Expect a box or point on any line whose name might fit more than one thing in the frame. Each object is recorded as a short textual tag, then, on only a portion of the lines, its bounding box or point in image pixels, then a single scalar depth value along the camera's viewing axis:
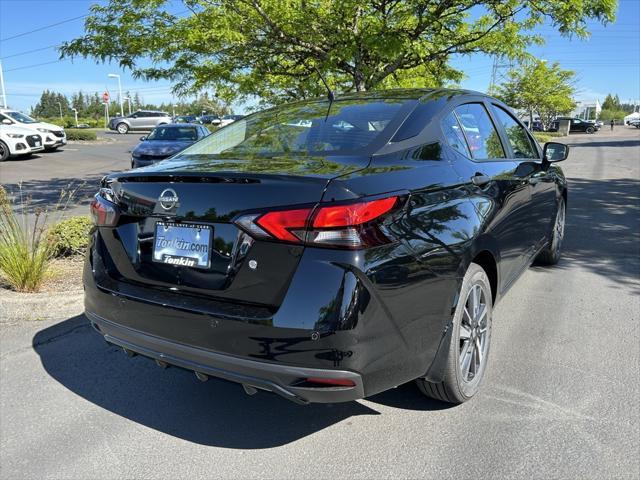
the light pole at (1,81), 44.24
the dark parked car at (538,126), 62.28
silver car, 45.25
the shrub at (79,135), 32.66
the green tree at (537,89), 47.00
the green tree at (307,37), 6.57
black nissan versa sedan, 2.12
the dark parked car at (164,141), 13.83
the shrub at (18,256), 4.52
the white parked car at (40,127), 20.77
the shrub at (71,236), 5.53
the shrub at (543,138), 38.06
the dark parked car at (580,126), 58.59
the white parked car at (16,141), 19.09
